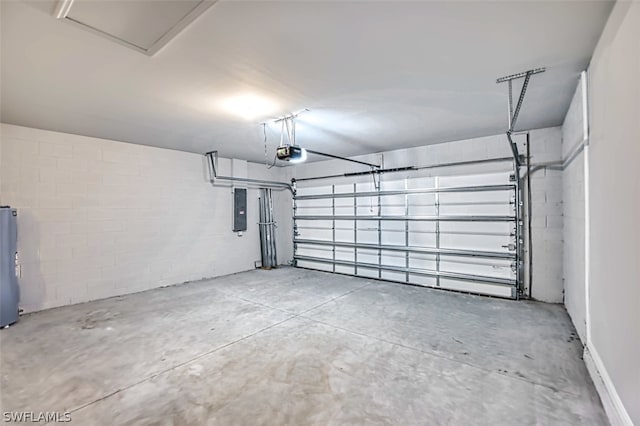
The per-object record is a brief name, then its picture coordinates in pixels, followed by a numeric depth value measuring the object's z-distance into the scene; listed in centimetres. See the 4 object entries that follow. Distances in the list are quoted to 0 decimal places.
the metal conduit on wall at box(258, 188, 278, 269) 711
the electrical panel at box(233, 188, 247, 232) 657
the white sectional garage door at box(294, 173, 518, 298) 462
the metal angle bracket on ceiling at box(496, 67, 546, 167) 249
